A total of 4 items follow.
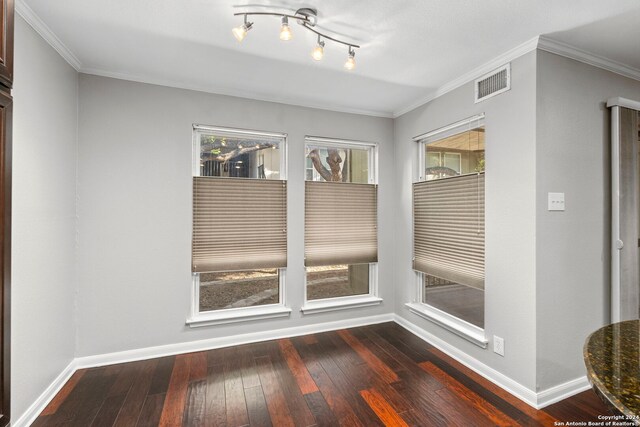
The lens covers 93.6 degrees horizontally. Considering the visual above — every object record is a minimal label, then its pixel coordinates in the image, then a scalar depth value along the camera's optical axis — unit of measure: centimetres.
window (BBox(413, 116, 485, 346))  263
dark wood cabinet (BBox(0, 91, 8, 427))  109
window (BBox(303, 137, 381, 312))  337
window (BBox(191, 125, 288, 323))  294
